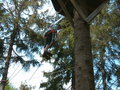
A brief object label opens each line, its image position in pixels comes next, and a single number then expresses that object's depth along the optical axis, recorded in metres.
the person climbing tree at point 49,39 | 6.34
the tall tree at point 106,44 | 9.98
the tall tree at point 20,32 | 11.21
